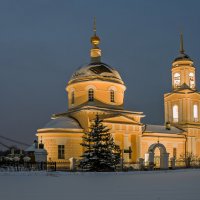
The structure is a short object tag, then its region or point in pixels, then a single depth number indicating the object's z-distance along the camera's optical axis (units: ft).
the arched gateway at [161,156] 98.22
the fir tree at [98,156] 84.99
